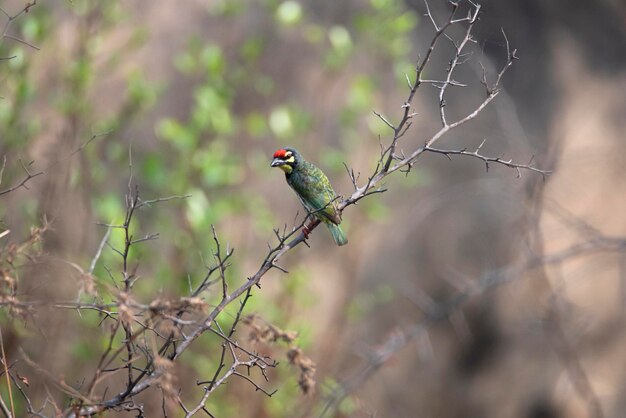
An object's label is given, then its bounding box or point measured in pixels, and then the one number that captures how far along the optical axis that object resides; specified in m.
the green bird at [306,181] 8.45
